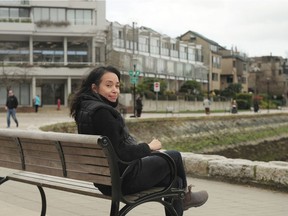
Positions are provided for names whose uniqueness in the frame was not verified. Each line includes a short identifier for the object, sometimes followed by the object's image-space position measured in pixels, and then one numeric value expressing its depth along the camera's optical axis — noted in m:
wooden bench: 4.52
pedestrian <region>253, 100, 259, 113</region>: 62.53
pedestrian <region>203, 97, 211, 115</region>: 50.31
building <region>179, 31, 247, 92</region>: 109.81
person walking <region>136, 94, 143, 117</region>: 40.72
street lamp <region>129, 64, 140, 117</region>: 40.72
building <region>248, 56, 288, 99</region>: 130.00
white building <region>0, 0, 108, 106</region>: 62.61
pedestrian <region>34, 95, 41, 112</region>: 51.88
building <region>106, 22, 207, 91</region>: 71.75
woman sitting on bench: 4.77
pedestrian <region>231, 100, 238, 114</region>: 55.58
